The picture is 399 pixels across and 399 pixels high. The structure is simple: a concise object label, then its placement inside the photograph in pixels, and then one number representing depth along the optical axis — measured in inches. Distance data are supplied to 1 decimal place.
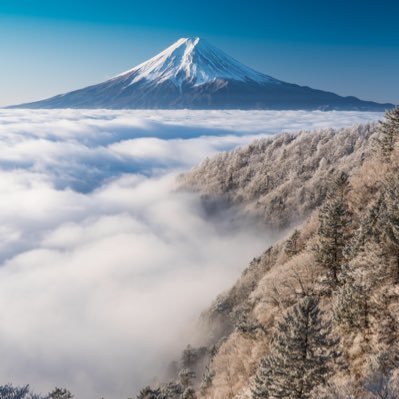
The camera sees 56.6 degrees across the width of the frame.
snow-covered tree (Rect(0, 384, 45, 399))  1766.1
